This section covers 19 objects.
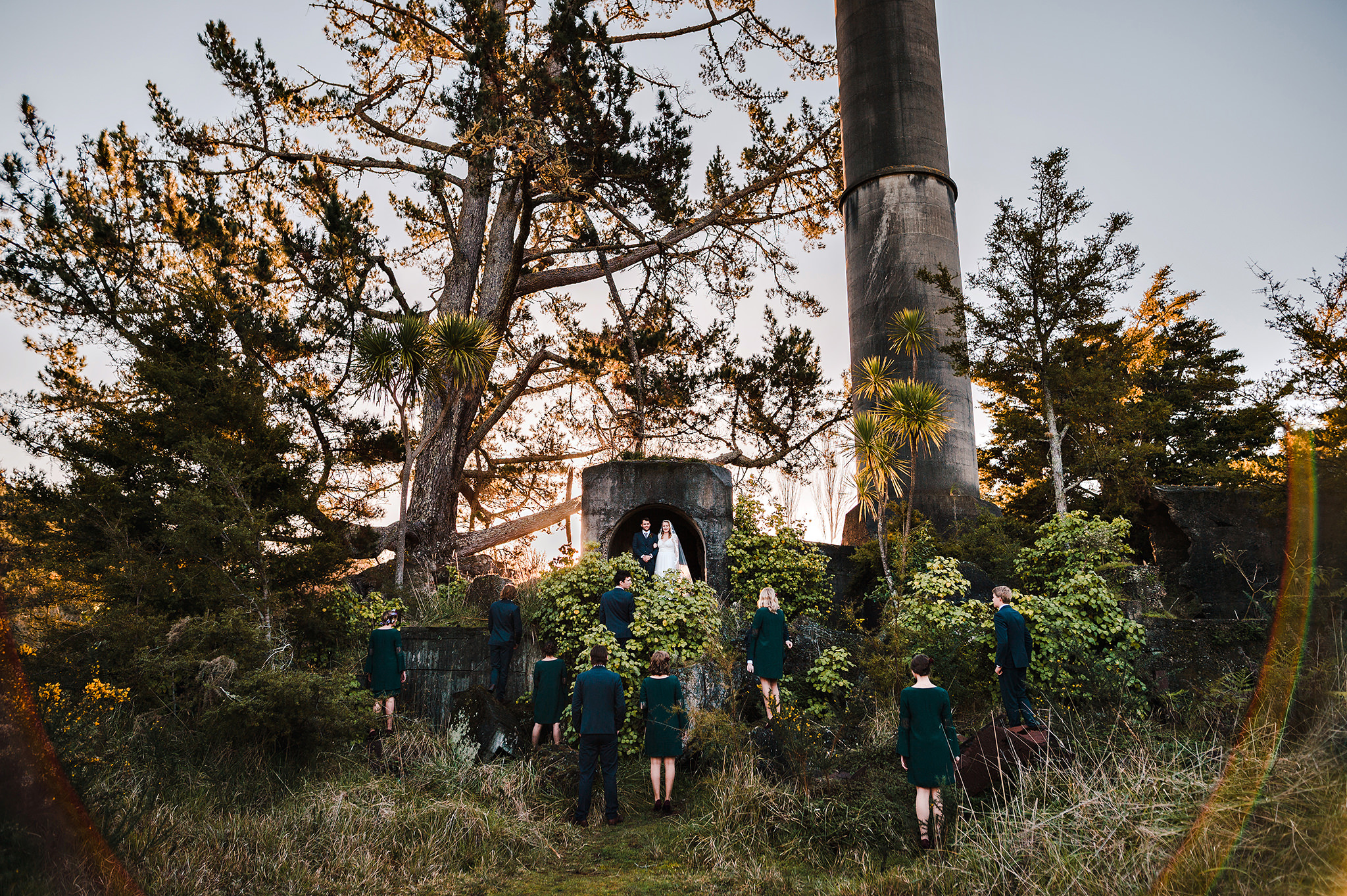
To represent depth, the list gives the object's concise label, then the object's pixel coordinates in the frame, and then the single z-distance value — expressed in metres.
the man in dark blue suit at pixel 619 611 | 8.85
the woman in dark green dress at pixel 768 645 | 7.95
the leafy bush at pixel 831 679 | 8.46
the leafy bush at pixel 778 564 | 11.05
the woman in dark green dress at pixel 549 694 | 8.19
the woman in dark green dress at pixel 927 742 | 5.53
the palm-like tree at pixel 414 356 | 12.28
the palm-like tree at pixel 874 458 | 10.23
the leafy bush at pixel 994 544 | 11.11
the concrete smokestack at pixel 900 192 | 14.87
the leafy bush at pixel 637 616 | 8.77
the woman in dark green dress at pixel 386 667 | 8.45
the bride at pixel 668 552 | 10.71
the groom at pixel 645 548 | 10.93
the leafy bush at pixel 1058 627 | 7.68
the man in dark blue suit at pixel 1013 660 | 6.89
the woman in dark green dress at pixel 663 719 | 6.95
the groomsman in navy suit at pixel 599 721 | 6.82
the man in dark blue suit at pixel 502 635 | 9.00
